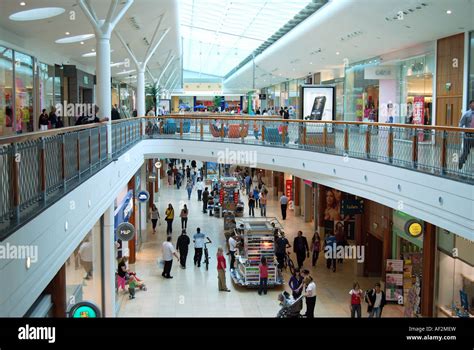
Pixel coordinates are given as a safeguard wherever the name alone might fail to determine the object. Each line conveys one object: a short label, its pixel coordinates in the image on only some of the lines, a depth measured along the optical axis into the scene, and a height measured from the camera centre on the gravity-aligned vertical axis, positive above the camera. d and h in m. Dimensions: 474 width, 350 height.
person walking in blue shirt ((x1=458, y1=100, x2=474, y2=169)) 10.45 -0.53
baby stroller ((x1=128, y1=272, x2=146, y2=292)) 19.78 -5.33
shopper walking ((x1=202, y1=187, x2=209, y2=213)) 34.91 -4.70
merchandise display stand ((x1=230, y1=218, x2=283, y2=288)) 20.33 -4.75
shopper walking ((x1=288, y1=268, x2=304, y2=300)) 17.73 -4.83
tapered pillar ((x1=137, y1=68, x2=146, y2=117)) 31.62 +0.99
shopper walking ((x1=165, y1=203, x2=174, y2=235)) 28.81 -4.79
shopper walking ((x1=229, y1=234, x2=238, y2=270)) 22.50 -4.84
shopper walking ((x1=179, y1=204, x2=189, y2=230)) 28.81 -4.74
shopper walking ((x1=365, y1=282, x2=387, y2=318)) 15.80 -4.63
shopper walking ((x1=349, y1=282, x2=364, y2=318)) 15.62 -4.53
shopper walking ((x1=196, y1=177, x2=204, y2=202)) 39.25 -4.68
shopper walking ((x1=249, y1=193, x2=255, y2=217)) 33.27 -4.85
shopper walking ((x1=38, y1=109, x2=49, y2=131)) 18.52 -0.25
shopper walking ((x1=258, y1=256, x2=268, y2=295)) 19.55 -5.00
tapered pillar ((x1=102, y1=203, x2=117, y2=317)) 15.55 -3.86
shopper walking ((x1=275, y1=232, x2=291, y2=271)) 21.81 -4.71
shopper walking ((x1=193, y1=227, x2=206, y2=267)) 22.44 -4.70
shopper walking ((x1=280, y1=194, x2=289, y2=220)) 32.69 -4.69
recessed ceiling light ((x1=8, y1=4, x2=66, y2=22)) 19.09 +3.08
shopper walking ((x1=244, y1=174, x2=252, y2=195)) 40.69 -4.41
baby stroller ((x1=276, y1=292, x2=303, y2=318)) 15.26 -4.73
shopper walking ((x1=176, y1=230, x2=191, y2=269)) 22.31 -4.69
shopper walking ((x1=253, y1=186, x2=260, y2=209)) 34.64 -4.43
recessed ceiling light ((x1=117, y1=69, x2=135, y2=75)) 47.75 +3.16
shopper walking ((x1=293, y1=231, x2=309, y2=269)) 22.05 -4.65
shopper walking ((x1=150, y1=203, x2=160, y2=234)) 29.86 -4.82
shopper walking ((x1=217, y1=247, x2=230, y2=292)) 19.34 -4.86
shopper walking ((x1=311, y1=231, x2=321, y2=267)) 22.86 -4.80
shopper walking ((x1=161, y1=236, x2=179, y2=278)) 20.88 -4.79
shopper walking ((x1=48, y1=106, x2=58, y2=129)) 19.34 -0.19
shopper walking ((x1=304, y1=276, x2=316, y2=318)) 16.16 -4.67
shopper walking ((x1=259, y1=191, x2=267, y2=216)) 33.43 -4.81
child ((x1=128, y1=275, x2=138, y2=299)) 18.92 -5.15
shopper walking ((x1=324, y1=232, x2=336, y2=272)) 22.95 -4.91
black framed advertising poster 23.19 +0.41
